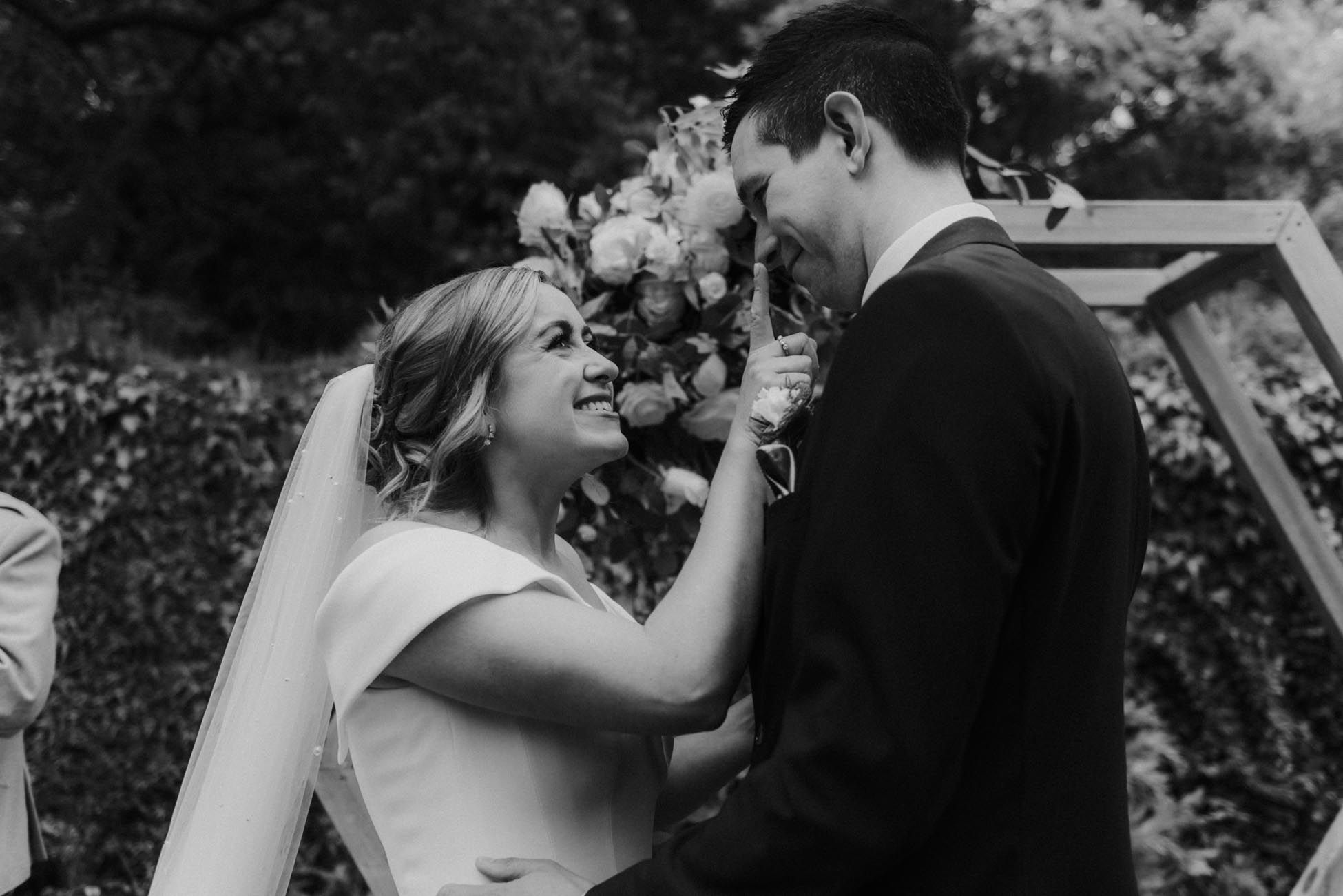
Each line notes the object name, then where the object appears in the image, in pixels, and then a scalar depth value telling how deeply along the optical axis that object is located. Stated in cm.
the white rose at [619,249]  304
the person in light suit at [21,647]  336
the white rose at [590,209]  322
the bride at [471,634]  208
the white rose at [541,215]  321
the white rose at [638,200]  314
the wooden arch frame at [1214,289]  328
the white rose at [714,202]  296
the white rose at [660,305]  305
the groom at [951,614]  156
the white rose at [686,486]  305
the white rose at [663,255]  301
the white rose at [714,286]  301
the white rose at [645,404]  302
